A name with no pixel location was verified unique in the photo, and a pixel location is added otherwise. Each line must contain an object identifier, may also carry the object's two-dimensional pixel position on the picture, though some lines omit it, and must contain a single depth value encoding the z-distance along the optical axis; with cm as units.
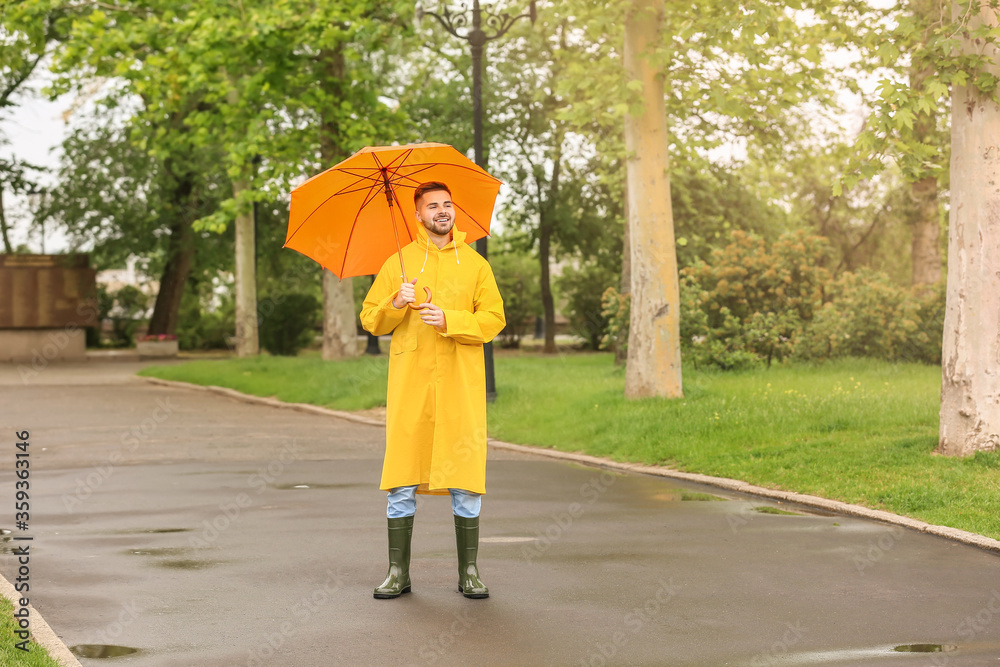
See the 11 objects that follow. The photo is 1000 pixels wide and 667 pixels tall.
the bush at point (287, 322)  3241
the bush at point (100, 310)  3829
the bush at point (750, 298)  1797
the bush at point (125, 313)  4047
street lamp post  1589
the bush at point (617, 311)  1894
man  581
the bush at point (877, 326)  1834
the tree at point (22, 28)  2030
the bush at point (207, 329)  3797
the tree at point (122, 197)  3350
